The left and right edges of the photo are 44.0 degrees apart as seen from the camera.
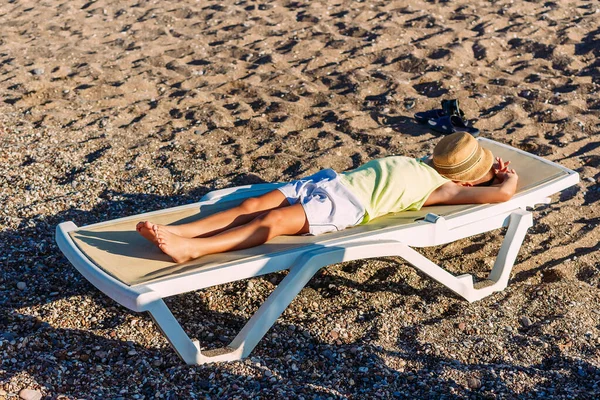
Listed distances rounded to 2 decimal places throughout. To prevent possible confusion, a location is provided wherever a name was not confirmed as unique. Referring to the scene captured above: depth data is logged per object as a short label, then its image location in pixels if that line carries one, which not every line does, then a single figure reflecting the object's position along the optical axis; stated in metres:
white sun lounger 3.60
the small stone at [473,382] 3.55
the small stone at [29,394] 3.39
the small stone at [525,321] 4.18
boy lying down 4.07
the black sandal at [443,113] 6.41
